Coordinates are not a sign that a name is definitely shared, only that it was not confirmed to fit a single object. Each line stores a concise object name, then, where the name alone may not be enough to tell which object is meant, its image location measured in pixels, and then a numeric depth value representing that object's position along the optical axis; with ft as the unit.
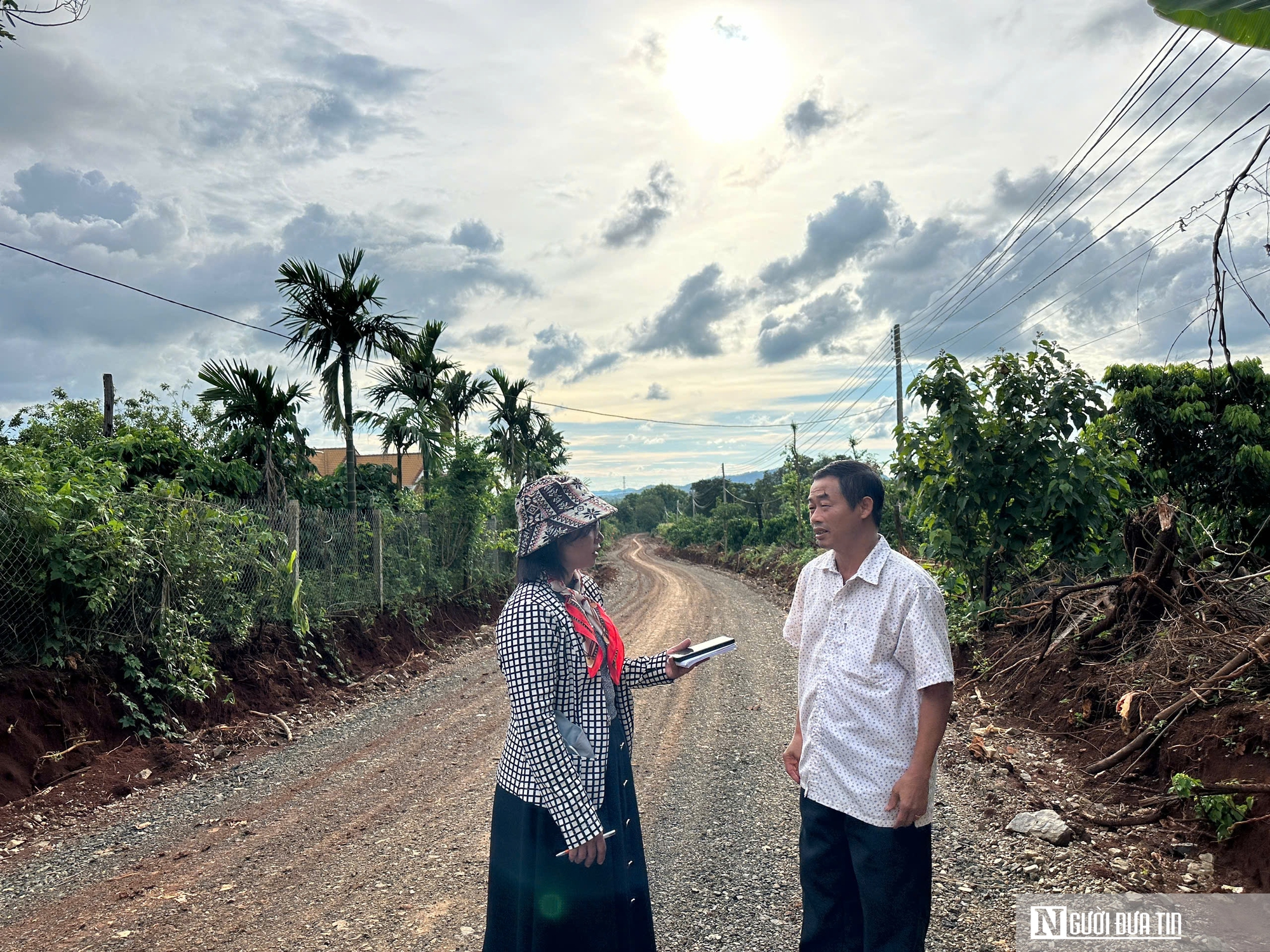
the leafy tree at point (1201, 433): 38.88
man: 7.69
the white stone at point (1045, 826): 13.66
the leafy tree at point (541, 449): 77.82
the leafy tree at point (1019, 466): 25.31
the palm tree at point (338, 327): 36.45
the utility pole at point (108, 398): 47.70
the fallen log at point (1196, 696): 14.56
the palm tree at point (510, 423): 75.00
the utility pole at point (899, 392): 72.79
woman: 7.66
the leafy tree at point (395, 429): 47.21
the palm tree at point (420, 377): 50.72
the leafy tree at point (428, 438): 47.73
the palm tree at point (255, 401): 36.24
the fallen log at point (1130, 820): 13.46
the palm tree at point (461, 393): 58.13
